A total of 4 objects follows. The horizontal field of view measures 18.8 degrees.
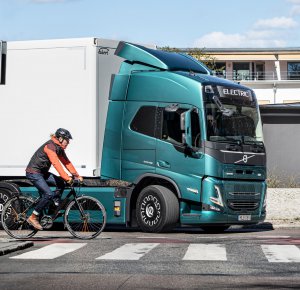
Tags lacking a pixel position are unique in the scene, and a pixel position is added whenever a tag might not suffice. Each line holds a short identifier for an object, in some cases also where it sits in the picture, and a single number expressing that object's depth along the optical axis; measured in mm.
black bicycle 15805
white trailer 18547
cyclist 15797
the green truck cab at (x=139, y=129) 17859
